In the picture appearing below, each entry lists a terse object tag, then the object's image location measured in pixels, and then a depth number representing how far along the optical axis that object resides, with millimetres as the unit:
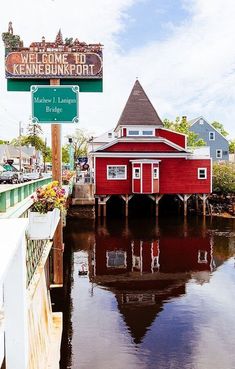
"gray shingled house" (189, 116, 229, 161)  56797
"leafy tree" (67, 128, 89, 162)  88375
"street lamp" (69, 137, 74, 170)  46059
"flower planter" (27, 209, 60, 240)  6555
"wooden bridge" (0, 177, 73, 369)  2621
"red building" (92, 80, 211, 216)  33156
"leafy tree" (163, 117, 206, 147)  55750
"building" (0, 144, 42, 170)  78212
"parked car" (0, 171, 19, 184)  36812
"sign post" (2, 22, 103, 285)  11305
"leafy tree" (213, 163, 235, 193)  37531
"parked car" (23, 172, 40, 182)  42094
